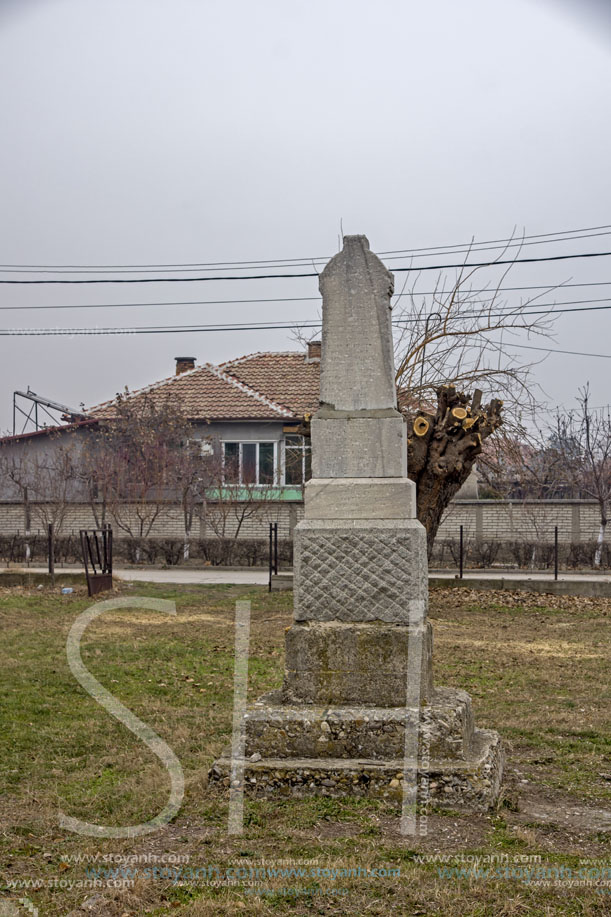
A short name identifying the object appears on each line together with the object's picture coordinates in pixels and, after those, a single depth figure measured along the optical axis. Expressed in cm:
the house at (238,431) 2777
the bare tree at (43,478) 2731
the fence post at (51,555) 1734
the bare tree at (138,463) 2739
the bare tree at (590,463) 2459
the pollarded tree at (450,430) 1474
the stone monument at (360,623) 492
